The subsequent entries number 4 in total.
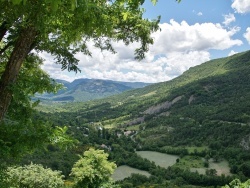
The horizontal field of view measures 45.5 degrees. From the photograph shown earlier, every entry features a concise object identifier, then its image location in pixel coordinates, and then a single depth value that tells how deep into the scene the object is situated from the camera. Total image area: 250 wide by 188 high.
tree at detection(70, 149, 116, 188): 23.86
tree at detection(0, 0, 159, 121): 5.55
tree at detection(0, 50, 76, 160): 7.34
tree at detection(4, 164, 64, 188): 32.53
